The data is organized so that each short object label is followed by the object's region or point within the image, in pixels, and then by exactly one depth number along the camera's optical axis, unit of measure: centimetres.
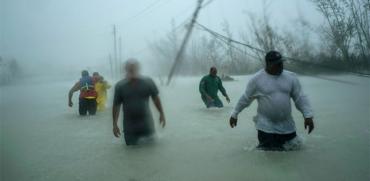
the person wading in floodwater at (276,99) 543
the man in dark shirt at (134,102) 652
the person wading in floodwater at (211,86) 1170
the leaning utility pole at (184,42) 1038
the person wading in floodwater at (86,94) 1221
